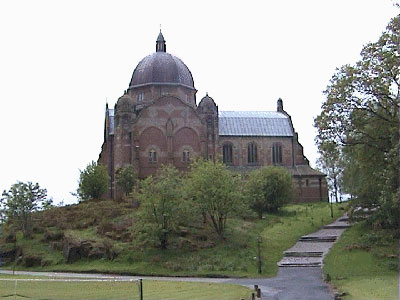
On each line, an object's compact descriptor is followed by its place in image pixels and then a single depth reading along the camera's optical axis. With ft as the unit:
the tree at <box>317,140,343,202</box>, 250.00
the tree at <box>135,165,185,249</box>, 137.18
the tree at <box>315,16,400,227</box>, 115.55
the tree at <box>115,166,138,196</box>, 207.72
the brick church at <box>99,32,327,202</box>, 229.45
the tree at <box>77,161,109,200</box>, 201.87
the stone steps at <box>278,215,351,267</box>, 126.21
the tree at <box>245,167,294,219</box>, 181.88
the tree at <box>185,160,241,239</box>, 144.87
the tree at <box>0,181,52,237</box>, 163.02
